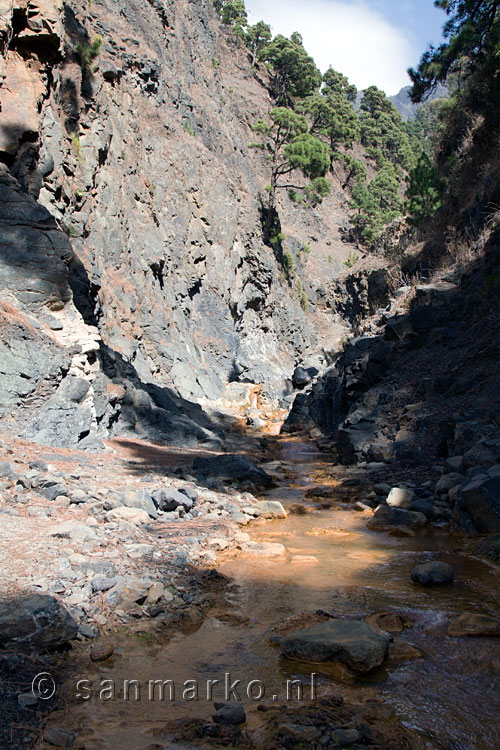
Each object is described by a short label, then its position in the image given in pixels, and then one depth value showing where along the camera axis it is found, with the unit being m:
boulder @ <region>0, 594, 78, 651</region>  3.02
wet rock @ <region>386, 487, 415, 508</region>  7.72
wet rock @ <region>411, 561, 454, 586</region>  4.60
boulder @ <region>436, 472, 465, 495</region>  7.76
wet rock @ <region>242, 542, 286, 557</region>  5.69
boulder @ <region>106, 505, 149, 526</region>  5.89
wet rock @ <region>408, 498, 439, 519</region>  7.12
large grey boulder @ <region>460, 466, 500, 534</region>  5.99
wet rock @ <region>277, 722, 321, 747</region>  2.39
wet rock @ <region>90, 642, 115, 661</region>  3.16
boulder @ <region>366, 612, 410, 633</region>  3.74
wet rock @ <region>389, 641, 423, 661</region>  3.28
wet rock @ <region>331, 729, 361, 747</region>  2.35
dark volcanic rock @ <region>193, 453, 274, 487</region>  9.76
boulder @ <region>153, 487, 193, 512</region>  6.86
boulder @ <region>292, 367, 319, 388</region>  28.83
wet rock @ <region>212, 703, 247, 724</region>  2.57
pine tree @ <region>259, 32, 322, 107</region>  54.41
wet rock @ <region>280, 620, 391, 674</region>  3.11
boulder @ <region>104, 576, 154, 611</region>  3.81
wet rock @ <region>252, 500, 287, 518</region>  7.63
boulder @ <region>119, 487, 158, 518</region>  6.55
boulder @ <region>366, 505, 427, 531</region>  6.95
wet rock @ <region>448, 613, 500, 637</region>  3.57
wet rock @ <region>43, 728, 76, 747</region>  2.31
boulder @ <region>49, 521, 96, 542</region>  4.86
